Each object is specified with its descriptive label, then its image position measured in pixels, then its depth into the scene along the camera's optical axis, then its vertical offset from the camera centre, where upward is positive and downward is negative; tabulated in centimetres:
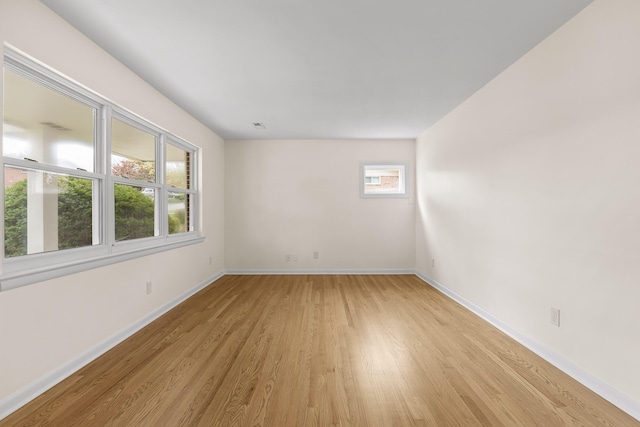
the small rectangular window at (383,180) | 553 +65
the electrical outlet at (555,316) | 220 -81
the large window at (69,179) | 184 +28
